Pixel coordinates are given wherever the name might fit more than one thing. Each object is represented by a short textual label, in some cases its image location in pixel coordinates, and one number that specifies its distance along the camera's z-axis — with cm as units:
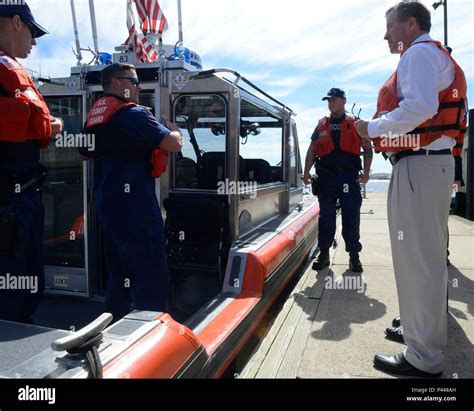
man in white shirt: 210
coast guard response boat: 313
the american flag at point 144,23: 352
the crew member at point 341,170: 429
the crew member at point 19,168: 204
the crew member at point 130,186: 251
